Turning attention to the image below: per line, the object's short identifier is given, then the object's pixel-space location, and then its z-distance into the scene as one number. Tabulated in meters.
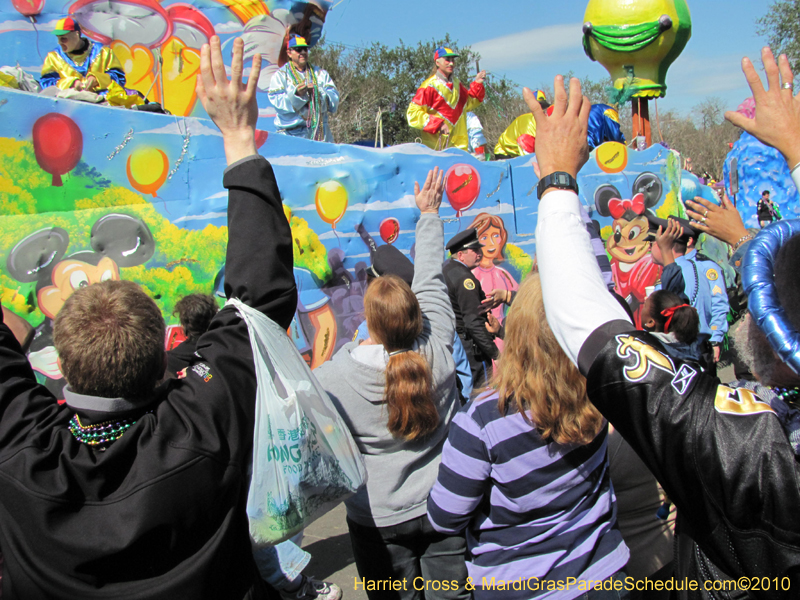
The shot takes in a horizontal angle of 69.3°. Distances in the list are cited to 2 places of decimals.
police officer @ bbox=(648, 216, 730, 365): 5.12
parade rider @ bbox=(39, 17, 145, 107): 5.50
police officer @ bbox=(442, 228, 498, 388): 4.65
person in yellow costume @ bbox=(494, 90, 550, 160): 8.64
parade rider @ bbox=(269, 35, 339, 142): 6.74
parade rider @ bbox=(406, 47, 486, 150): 8.14
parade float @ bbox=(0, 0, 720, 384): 4.20
